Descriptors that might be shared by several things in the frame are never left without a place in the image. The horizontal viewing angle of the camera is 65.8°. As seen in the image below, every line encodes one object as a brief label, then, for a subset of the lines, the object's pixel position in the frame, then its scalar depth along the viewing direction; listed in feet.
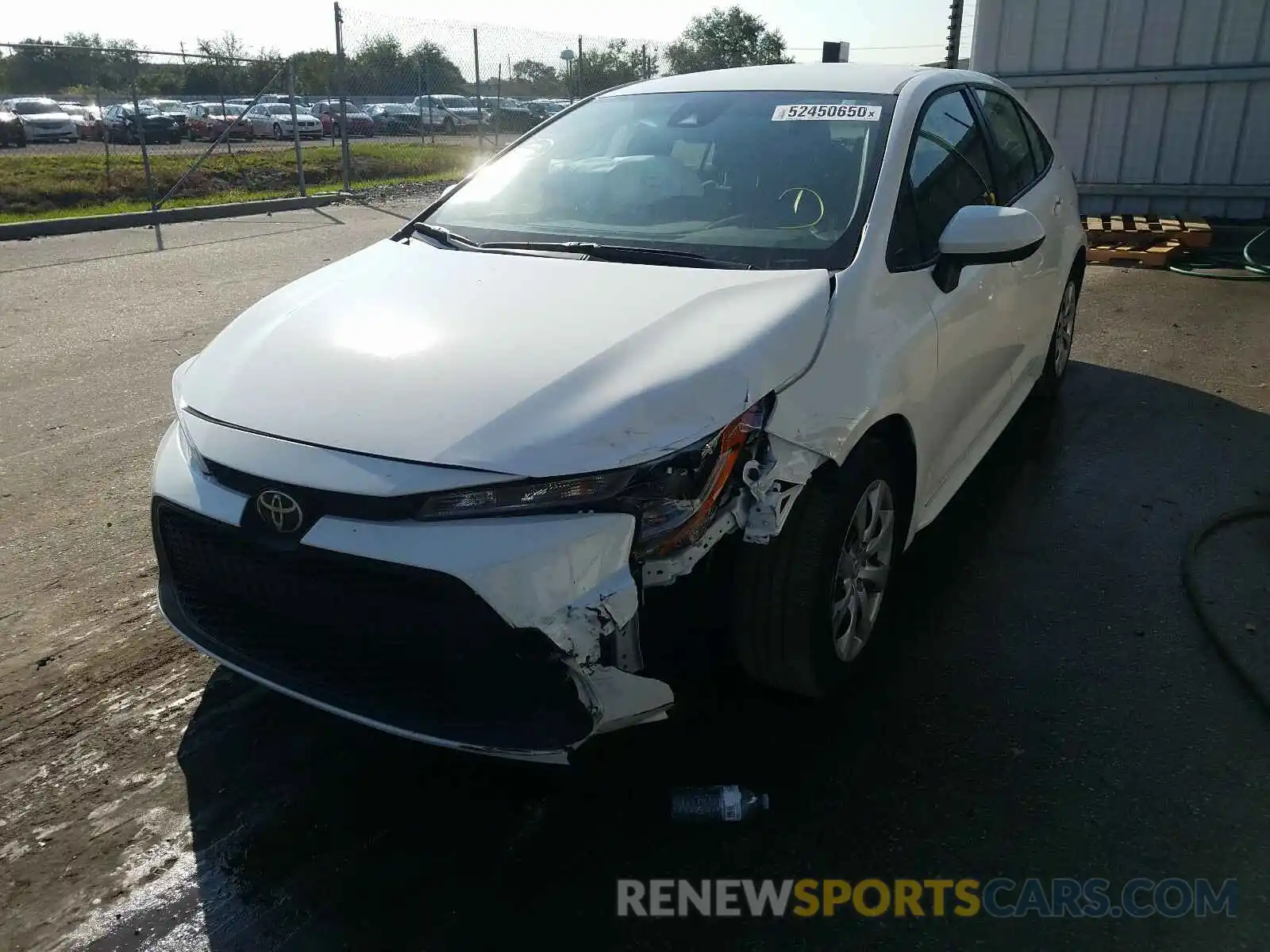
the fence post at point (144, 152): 39.94
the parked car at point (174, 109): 57.62
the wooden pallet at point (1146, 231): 30.42
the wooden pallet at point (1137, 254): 29.78
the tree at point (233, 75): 45.37
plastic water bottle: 7.66
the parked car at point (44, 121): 77.82
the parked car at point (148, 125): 58.90
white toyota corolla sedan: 6.55
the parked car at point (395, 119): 69.46
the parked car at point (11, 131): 72.13
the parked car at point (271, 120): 71.61
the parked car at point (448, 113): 64.08
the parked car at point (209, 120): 61.72
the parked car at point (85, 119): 72.18
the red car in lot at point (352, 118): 70.74
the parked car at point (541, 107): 65.82
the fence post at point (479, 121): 57.12
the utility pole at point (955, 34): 42.42
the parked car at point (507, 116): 63.10
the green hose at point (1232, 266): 28.27
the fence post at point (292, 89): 45.98
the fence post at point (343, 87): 47.19
